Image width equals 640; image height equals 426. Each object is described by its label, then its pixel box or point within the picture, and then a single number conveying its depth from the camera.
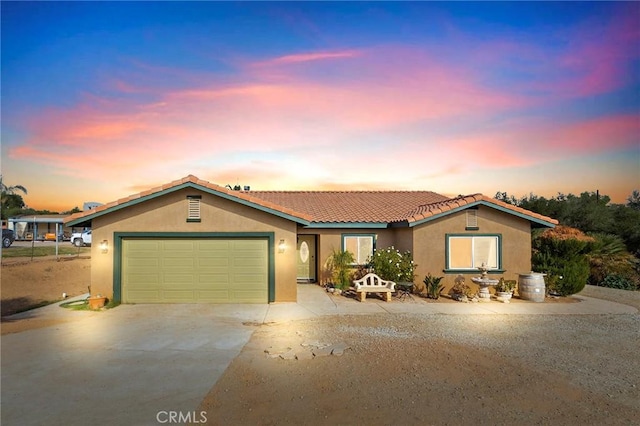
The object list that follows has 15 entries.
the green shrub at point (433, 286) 13.48
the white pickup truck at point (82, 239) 36.30
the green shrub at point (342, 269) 15.18
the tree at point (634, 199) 43.72
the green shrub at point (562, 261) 13.89
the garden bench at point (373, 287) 13.13
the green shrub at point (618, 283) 16.62
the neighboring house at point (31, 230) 46.42
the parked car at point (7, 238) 30.65
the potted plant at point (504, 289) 13.02
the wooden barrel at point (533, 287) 13.25
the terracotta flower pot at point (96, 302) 11.34
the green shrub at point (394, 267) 13.80
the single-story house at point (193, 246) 12.39
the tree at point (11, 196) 30.95
